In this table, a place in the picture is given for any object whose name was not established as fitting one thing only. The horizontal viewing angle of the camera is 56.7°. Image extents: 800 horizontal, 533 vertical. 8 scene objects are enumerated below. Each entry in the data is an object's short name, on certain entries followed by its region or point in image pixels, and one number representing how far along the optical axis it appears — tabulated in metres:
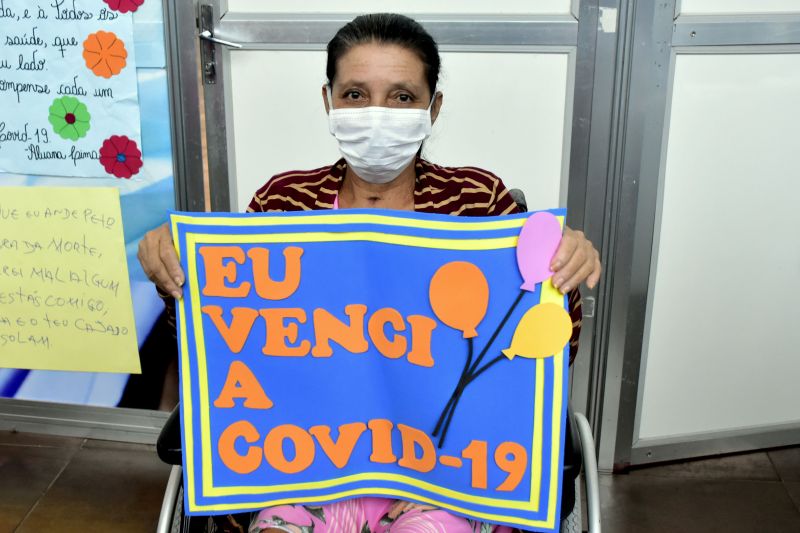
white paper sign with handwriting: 2.17
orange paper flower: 2.17
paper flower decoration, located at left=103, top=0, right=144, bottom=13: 2.14
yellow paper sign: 2.33
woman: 1.26
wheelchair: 1.21
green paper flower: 2.24
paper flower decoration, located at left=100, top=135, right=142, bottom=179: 2.27
